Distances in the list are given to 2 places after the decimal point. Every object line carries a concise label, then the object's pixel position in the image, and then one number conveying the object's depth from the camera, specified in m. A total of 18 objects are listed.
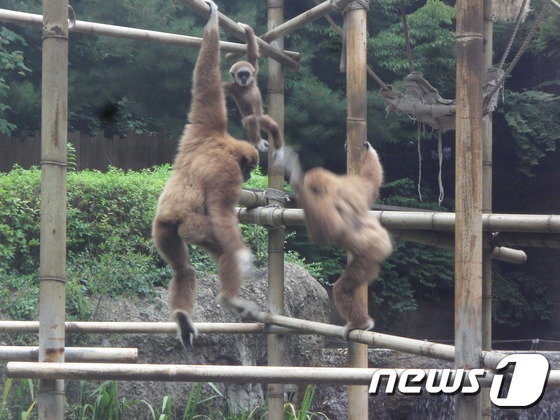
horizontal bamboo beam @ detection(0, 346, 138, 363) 8.06
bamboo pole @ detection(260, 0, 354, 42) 10.62
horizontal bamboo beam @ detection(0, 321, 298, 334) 9.95
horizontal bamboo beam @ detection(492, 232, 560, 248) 10.89
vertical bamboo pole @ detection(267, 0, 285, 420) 12.16
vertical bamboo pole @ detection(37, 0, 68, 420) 7.79
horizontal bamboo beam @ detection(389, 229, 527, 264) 12.20
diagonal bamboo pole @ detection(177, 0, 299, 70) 9.45
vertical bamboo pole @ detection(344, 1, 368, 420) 10.82
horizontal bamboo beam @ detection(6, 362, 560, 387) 7.21
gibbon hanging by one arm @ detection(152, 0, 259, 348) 8.98
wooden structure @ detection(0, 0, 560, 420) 7.33
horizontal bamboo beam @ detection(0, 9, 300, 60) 9.95
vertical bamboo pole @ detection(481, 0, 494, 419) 11.45
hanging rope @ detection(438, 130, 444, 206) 11.27
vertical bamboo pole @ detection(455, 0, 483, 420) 7.59
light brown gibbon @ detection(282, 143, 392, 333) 8.95
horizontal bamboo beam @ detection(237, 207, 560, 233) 8.58
